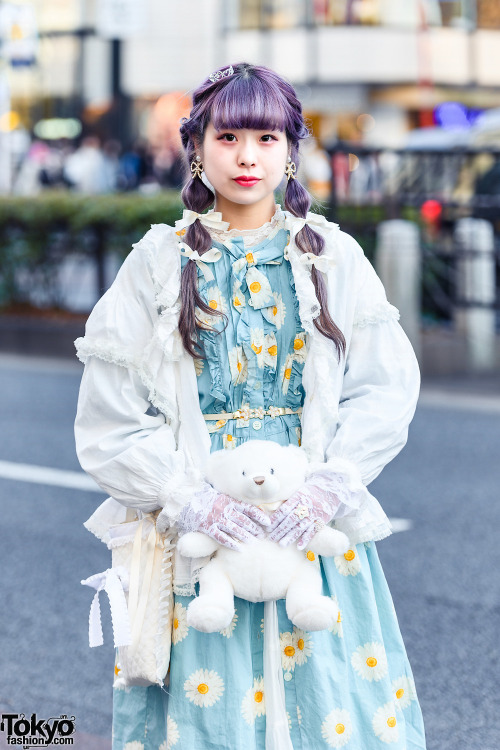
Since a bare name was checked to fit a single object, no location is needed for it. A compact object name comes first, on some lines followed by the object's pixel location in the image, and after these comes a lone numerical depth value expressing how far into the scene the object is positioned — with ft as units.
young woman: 8.88
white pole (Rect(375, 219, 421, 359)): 36.99
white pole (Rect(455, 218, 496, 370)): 38.22
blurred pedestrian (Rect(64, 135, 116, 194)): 73.61
